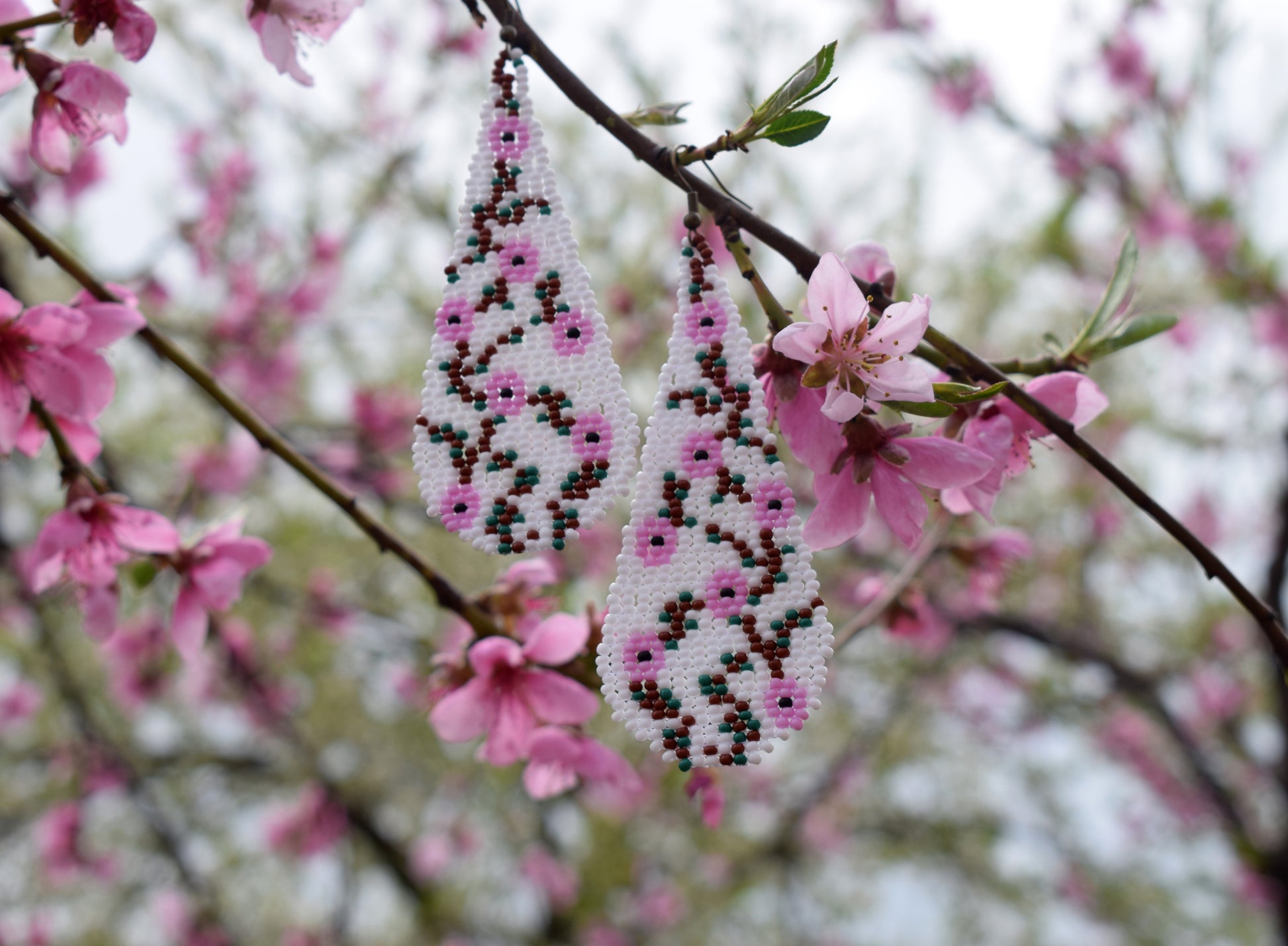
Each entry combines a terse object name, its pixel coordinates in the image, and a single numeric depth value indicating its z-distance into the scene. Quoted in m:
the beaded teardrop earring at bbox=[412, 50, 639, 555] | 0.38
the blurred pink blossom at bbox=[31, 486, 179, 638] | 0.43
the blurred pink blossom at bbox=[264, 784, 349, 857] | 2.13
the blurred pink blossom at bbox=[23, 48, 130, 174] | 0.41
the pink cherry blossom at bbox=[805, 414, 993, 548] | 0.38
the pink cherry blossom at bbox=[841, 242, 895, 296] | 0.40
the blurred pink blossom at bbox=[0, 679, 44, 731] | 2.65
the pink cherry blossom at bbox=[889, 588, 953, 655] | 0.47
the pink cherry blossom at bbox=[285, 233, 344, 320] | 2.18
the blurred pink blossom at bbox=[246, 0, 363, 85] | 0.40
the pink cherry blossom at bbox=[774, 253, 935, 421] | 0.36
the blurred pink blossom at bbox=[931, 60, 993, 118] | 2.12
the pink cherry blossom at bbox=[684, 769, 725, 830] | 0.42
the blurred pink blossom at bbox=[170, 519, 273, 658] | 0.45
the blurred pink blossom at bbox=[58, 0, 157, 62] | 0.40
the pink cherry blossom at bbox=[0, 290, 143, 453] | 0.41
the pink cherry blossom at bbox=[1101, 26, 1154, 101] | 2.20
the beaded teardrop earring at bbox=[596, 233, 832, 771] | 0.37
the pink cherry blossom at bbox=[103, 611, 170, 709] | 1.81
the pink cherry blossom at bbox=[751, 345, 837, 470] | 0.38
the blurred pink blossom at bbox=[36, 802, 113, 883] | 2.05
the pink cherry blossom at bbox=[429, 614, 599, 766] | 0.42
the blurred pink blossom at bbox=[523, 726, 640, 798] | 0.43
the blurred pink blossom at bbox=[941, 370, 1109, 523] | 0.38
